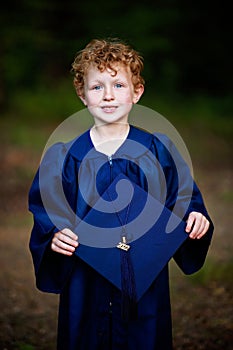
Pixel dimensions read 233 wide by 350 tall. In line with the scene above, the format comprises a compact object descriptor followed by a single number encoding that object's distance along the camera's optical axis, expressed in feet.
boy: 7.26
